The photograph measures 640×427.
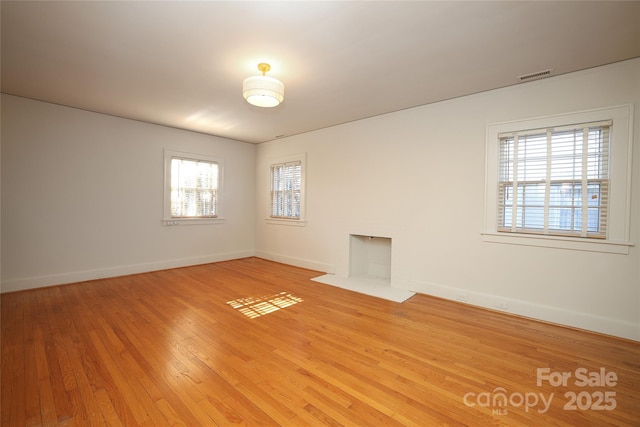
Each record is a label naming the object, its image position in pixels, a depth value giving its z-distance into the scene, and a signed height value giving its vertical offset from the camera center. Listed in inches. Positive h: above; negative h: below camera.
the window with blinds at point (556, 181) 116.4 +14.8
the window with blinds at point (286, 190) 237.0 +16.6
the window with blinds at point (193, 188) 221.1 +15.8
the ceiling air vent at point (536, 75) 121.0 +62.3
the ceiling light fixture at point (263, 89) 112.6 +49.3
